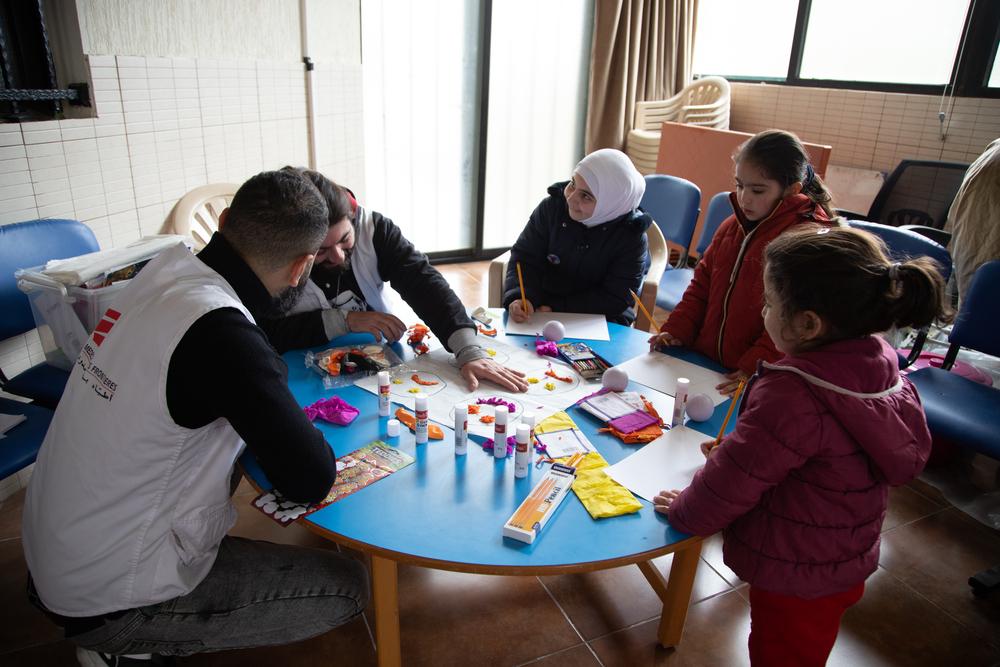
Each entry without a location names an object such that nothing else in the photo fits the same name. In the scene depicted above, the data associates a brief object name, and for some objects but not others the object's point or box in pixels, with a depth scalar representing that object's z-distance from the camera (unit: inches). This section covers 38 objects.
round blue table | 43.5
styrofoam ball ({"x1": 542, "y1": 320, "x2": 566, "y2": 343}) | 77.0
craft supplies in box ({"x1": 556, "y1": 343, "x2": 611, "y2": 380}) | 68.6
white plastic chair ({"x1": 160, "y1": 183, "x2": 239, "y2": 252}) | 101.6
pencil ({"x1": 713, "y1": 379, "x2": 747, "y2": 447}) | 56.4
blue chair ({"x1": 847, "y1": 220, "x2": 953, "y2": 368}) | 95.0
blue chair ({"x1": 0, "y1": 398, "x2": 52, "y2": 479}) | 62.8
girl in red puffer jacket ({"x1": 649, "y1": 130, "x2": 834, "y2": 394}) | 70.2
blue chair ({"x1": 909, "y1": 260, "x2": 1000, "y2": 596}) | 77.5
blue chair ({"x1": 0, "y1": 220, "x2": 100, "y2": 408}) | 74.0
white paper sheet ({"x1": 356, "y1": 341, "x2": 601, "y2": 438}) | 61.0
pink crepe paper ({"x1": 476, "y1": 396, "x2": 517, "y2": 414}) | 62.3
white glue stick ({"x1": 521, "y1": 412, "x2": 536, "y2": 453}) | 55.3
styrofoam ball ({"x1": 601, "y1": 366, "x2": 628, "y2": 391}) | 65.2
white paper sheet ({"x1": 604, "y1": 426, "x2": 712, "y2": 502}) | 51.3
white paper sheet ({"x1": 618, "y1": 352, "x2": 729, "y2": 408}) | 67.1
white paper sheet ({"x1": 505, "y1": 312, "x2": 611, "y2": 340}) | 80.0
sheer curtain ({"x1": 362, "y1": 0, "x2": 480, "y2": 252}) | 163.2
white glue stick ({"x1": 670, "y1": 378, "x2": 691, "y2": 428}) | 59.6
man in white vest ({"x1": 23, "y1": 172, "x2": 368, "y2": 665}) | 42.3
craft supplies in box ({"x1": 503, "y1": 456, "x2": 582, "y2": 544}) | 44.9
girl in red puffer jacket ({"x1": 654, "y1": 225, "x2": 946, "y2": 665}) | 43.6
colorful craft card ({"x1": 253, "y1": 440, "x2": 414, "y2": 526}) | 46.5
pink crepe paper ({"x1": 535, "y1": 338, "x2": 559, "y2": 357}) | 73.4
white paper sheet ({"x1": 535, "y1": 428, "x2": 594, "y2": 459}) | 55.2
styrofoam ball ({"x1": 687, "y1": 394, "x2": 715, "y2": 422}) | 59.7
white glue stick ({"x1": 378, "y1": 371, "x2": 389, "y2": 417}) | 58.3
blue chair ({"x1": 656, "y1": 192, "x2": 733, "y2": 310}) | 119.2
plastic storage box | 72.9
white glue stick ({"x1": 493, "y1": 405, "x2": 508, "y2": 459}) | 51.6
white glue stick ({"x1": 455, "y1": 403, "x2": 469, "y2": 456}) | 53.7
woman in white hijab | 88.7
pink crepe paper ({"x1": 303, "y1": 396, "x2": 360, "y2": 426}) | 57.7
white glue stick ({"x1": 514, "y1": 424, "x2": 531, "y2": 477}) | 50.6
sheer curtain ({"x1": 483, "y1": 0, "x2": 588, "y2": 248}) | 180.2
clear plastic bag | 65.9
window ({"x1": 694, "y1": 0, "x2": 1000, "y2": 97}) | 150.9
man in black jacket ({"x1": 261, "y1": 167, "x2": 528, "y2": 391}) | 68.8
